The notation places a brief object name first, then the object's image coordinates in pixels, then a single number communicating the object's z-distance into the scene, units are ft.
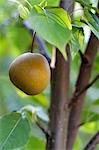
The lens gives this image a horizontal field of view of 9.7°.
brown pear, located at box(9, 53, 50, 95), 3.27
